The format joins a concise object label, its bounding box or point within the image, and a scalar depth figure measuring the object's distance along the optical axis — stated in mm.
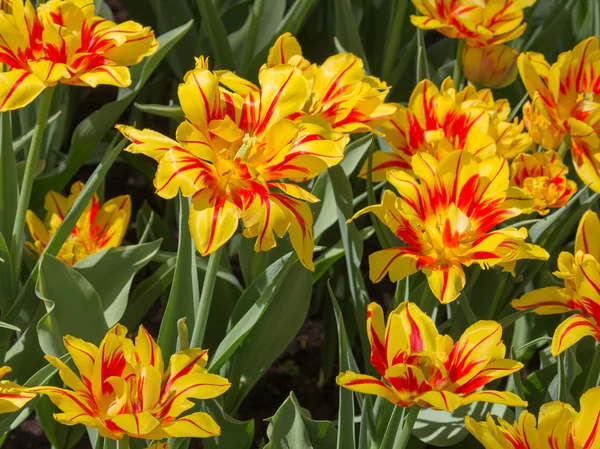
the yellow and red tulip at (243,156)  1332
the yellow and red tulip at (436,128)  1526
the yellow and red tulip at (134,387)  1296
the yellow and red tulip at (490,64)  1648
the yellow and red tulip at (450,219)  1400
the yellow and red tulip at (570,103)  1561
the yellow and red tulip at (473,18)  1641
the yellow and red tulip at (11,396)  1320
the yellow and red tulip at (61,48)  1419
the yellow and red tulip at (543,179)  1543
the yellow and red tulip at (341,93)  1453
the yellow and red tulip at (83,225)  1624
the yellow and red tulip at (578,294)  1402
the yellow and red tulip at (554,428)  1337
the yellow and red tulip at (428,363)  1320
